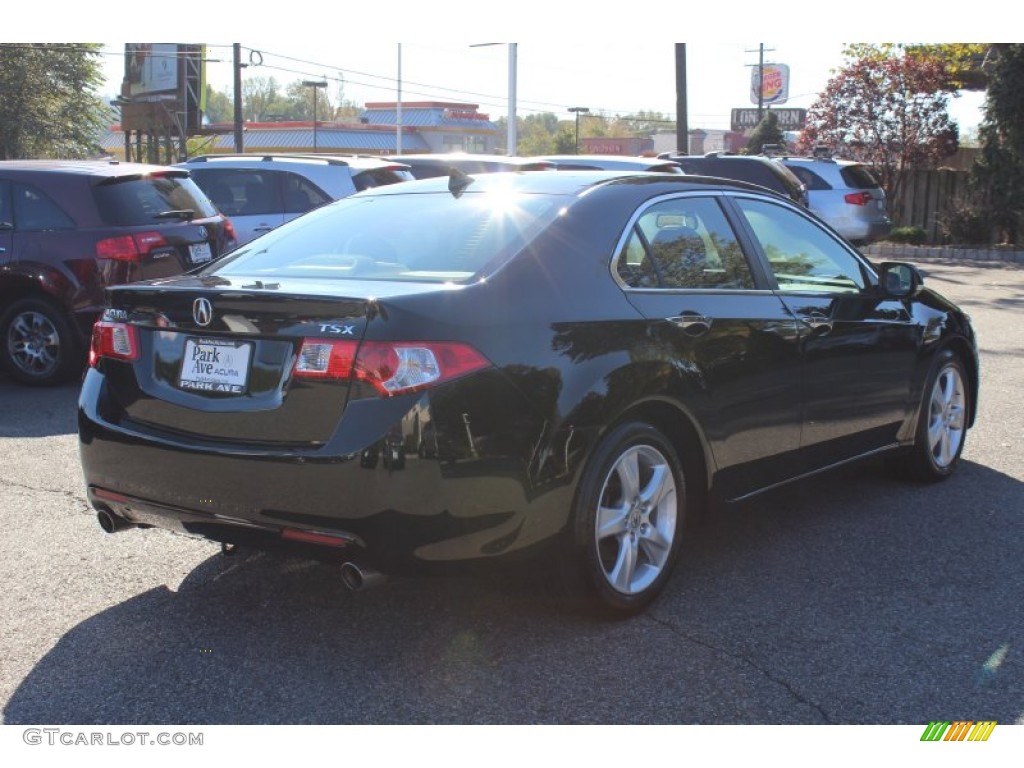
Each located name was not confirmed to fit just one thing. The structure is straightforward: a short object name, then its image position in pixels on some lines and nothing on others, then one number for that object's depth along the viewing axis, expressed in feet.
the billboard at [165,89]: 167.84
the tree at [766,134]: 138.69
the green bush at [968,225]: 81.82
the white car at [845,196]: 63.67
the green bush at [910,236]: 84.41
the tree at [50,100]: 134.21
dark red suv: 28.99
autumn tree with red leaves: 90.79
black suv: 52.70
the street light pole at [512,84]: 120.67
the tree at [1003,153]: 76.07
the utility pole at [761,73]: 224.33
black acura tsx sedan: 11.96
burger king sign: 312.91
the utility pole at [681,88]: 82.84
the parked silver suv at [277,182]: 38.75
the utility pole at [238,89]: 132.26
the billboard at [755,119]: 254.31
